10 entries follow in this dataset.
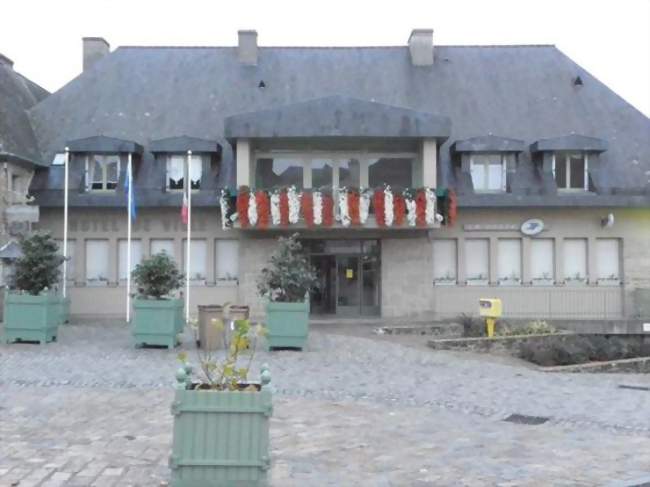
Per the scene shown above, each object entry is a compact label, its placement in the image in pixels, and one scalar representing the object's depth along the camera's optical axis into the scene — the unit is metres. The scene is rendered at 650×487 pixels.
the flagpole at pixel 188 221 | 24.98
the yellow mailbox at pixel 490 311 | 20.22
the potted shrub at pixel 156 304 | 16.78
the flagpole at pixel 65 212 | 25.27
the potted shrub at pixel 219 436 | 6.10
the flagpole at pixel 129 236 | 24.92
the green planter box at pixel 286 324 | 16.67
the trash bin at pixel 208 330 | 16.38
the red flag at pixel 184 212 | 25.25
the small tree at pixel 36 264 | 17.98
